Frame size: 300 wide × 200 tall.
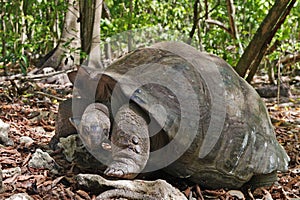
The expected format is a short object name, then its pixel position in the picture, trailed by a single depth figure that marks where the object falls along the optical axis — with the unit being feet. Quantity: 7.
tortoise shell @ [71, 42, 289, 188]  7.51
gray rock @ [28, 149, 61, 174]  8.14
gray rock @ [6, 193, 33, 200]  6.48
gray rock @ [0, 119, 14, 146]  9.56
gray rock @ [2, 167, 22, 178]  7.70
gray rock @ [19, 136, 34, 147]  9.73
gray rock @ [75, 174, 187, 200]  6.85
